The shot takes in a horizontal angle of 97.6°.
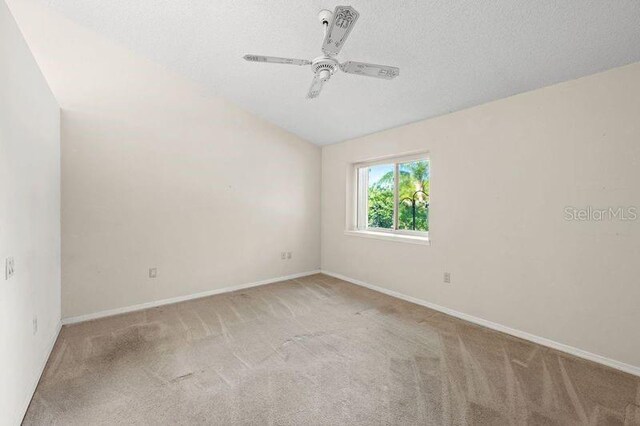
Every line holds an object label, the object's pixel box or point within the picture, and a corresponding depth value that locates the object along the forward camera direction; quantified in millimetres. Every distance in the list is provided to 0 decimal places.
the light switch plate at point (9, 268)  1475
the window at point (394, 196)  3842
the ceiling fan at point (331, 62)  1698
